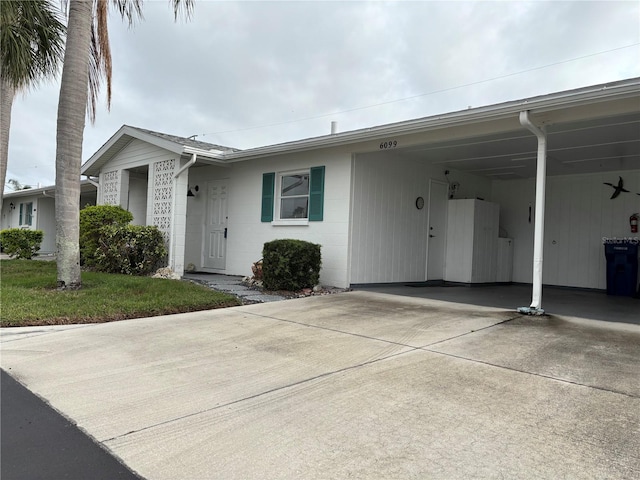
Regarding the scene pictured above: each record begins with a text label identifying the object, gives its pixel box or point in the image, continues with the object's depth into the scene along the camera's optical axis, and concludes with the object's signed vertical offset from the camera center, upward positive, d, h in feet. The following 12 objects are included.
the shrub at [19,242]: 45.83 -0.63
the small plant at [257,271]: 26.91 -1.71
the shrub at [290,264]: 23.70 -1.08
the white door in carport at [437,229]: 31.12 +1.67
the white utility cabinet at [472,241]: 31.01 +0.81
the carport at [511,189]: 19.54 +4.57
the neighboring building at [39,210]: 62.75 +4.07
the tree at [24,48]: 25.31 +12.06
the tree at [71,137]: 21.15 +5.07
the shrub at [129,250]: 29.30 -0.69
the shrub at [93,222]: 31.35 +1.23
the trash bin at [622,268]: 26.89 -0.68
